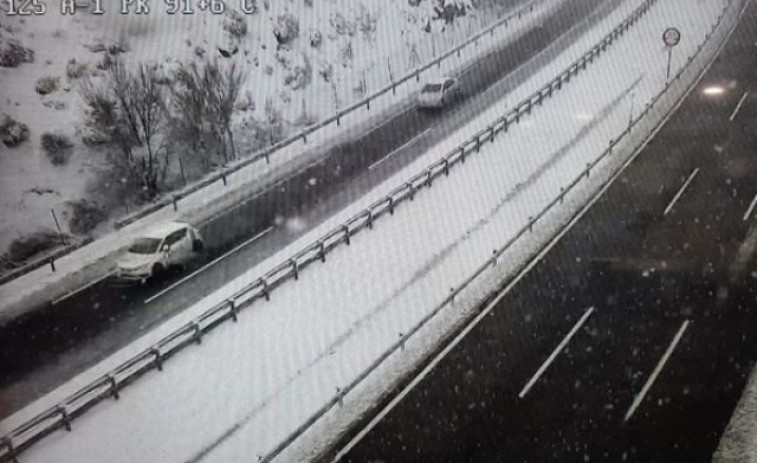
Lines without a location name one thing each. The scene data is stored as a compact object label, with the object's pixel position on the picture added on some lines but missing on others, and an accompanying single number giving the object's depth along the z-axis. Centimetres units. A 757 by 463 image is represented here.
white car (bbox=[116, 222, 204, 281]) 2275
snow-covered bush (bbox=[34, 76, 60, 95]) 3378
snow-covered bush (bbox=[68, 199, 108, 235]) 2894
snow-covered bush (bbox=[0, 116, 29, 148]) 3092
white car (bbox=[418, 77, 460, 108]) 3744
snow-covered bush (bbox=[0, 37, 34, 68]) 3412
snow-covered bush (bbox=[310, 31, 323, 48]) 4534
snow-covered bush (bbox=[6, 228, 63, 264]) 2683
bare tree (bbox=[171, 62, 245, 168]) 3397
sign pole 3500
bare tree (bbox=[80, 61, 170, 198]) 3105
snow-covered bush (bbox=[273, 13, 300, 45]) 4438
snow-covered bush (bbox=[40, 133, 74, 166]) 3148
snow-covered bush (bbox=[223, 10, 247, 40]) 4253
